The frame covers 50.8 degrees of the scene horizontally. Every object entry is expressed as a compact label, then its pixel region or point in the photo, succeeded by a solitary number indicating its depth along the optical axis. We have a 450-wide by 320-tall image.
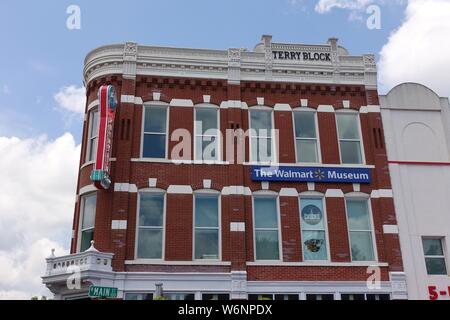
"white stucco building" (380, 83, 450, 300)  18.33
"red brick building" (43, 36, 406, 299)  17.48
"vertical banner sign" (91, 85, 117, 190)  17.22
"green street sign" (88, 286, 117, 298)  13.51
